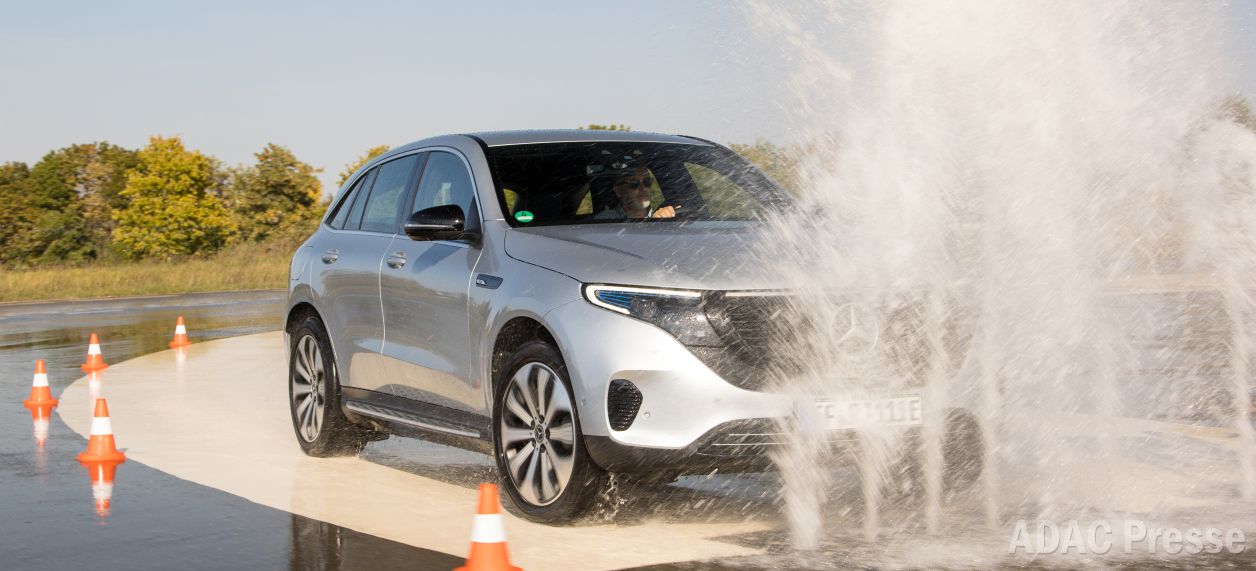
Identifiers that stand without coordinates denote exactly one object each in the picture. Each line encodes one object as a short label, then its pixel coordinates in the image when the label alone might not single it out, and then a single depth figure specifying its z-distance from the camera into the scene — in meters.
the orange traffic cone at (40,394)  12.17
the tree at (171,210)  66.31
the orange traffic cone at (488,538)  5.35
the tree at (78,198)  71.62
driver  7.77
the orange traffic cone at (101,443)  9.08
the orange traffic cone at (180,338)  18.58
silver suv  6.29
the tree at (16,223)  72.75
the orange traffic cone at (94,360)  15.55
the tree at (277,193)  64.38
